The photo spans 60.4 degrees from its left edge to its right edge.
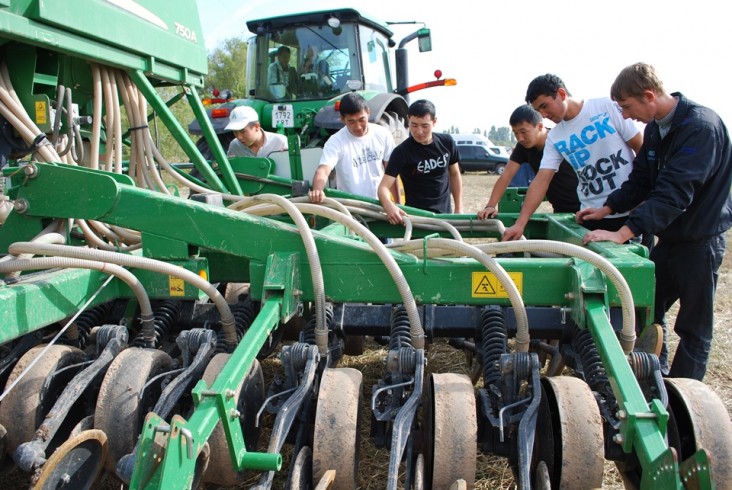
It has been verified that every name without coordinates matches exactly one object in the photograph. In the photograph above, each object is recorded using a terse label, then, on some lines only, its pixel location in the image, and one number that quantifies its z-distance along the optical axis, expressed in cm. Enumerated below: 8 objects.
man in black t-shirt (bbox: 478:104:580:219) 383
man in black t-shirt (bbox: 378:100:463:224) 406
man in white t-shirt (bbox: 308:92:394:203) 410
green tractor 616
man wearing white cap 477
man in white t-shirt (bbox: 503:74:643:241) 323
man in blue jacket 248
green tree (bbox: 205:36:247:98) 3522
